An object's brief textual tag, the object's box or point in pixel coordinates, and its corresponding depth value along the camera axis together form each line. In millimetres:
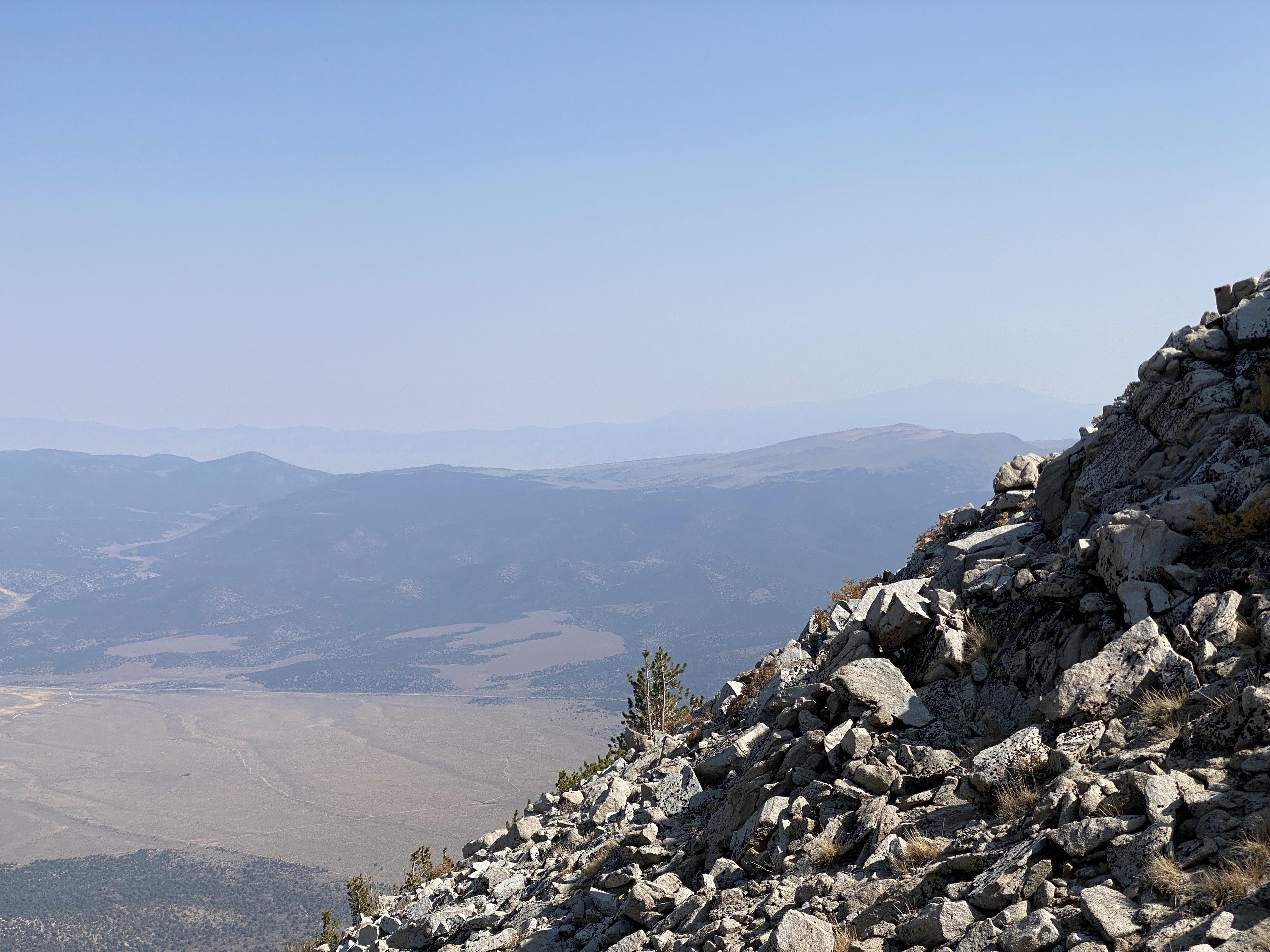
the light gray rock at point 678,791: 20141
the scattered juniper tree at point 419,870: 33750
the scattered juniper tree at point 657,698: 45562
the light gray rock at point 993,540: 19984
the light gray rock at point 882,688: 15922
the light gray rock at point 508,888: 21328
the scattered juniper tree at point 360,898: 43719
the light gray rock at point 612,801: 22953
